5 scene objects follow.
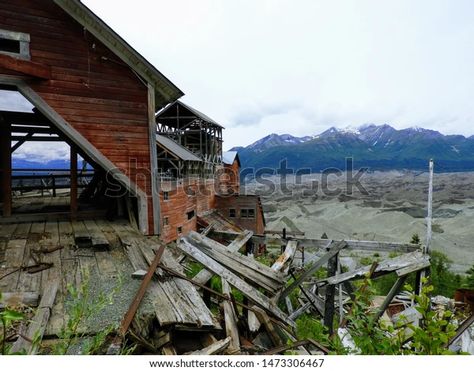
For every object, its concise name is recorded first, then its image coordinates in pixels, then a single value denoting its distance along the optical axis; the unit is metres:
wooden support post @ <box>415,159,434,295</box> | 4.25
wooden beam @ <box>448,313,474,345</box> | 2.82
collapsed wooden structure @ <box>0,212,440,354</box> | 3.21
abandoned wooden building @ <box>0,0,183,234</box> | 6.07
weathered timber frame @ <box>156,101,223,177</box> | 34.94
